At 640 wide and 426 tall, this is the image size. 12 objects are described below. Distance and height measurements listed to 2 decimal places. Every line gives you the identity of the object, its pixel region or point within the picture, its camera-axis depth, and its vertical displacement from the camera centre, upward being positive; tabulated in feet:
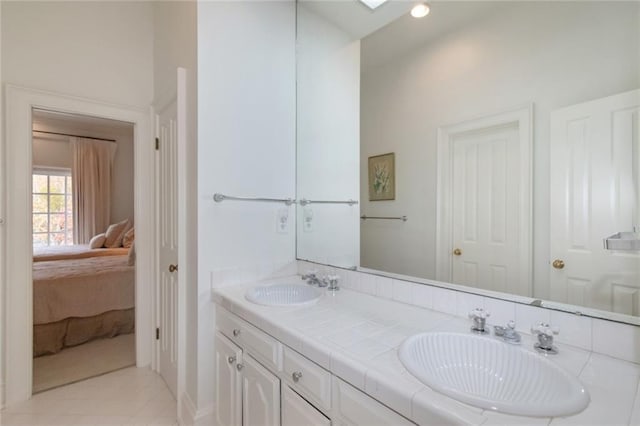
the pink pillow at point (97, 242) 14.52 -1.51
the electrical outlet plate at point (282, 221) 6.08 -0.19
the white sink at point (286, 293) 5.05 -1.46
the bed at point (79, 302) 7.81 -2.62
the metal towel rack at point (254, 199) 5.09 +0.26
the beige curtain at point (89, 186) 16.02 +1.49
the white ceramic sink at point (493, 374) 1.97 -1.41
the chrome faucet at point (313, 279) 5.24 -1.25
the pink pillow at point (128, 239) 14.44 -1.35
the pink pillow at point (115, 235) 14.70 -1.18
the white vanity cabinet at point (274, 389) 2.61 -2.02
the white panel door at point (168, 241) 5.98 -0.65
